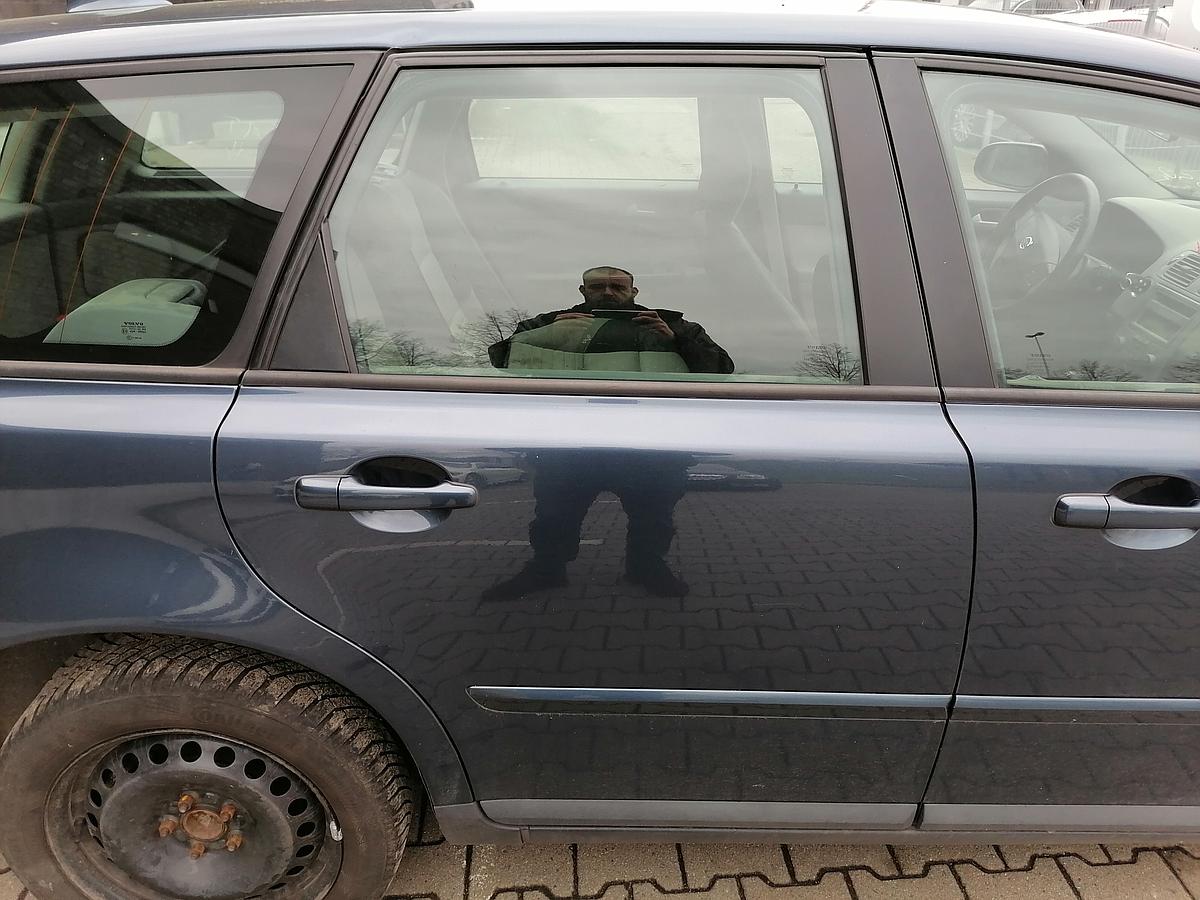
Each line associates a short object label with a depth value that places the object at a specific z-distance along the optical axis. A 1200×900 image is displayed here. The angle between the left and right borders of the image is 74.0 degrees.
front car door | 1.29
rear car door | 1.28
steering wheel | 1.38
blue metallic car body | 1.28
